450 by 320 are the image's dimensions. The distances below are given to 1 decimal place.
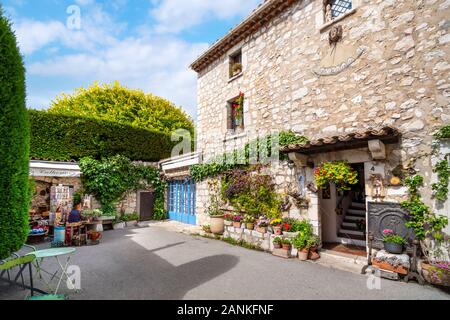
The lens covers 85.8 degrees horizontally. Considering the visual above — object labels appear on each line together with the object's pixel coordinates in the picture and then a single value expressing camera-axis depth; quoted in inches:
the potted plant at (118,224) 417.5
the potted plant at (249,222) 284.7
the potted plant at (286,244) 235.5
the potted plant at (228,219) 316.1
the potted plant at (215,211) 327.3
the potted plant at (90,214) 356.5
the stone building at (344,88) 188.9
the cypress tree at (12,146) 117.5
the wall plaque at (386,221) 188.2
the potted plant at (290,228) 241.7
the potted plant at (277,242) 240.7
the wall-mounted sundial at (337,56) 232.7
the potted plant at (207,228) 347.6
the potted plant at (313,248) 226.2
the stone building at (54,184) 359.6
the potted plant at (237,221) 301.0
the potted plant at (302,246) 224.7
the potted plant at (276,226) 251.1
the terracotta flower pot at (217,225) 326.3
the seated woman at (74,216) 304.7
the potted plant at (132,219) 437.7
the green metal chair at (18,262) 130.3
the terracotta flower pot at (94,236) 302.5
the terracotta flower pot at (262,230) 266.7
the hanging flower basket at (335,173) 213.2
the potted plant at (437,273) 156.7
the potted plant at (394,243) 179.9
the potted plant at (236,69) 365.1
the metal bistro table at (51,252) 149.3
